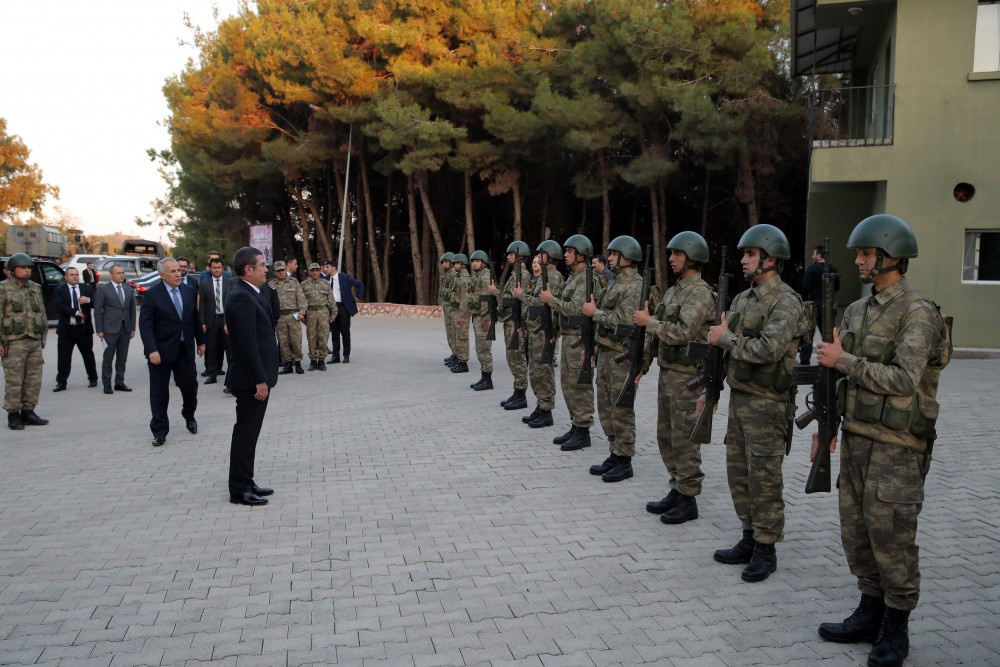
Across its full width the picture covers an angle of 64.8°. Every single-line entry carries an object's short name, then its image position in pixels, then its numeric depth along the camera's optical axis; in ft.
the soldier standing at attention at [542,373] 28.73
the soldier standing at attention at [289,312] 42.73
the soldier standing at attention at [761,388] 14.40
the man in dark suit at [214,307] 36.83
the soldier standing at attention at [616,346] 21.42
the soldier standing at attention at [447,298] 44.78
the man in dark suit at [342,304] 48.03
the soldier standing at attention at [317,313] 45.19
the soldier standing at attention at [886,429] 11.39
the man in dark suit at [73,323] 37.47
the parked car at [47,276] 67.56
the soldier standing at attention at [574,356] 24.82
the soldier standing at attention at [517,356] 32.81
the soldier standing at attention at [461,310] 42.45
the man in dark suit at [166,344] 26.25
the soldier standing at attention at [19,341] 28.81
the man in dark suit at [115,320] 37.78
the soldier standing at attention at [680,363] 17.53
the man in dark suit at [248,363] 19.16
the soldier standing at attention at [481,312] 38.45
